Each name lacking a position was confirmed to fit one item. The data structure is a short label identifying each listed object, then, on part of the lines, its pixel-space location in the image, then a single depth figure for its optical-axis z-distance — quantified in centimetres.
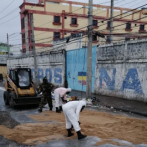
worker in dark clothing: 996
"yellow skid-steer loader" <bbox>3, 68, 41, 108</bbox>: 1058
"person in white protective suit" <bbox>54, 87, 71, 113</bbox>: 934
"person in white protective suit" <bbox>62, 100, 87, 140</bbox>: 552
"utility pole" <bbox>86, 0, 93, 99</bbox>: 1283
